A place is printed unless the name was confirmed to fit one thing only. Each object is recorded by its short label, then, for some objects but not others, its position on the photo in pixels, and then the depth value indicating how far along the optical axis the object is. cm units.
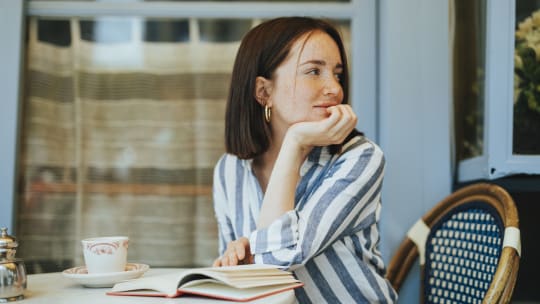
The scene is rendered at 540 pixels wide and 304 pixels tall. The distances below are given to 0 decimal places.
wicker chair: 137
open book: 94
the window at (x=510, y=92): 155
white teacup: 112
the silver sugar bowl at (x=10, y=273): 97
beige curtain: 205
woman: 128
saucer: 109
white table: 95
